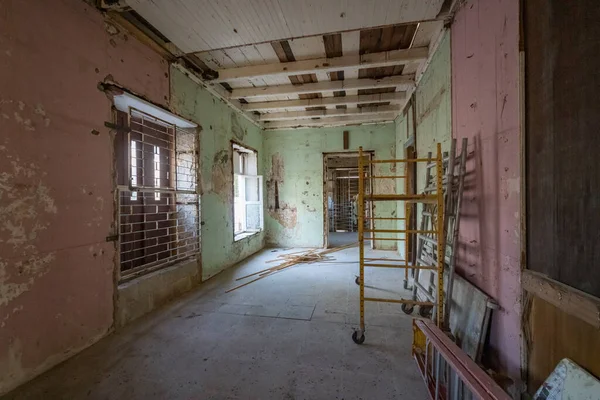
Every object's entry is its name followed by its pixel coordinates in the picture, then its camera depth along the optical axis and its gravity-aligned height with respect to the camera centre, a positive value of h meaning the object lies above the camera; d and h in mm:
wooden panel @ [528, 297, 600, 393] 994 -666
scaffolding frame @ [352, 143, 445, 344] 1907 -275
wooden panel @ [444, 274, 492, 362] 1623 -881
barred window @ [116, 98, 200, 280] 2881 +89
